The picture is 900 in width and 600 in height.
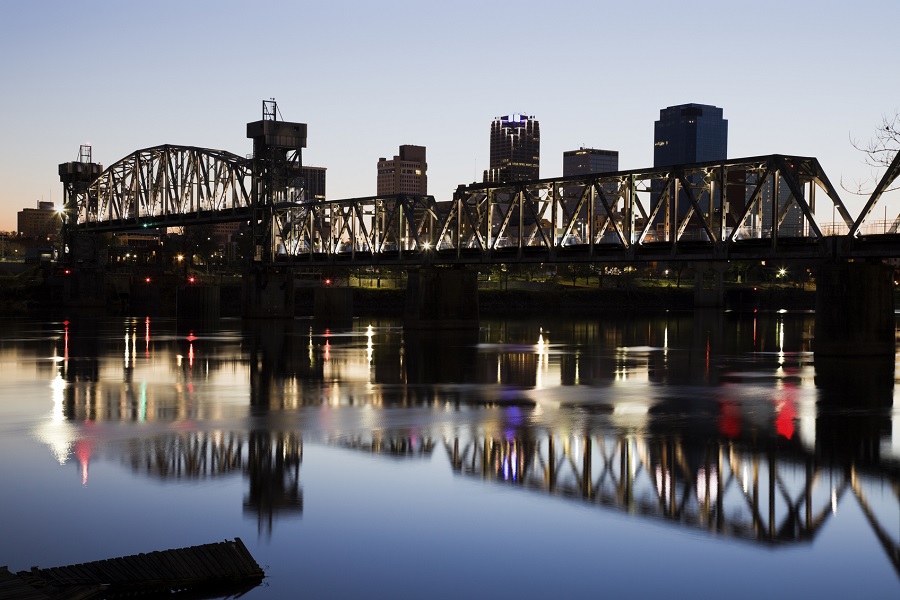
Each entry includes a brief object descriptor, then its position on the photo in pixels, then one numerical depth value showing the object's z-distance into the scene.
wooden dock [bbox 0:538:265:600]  14.33
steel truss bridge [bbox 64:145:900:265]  64.25
